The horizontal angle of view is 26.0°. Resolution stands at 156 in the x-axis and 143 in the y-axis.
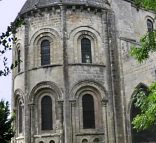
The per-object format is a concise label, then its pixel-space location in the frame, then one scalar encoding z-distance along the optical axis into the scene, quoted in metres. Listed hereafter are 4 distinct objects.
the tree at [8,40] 6.67
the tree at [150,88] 7.34
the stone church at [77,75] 20.69
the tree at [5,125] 11.24
